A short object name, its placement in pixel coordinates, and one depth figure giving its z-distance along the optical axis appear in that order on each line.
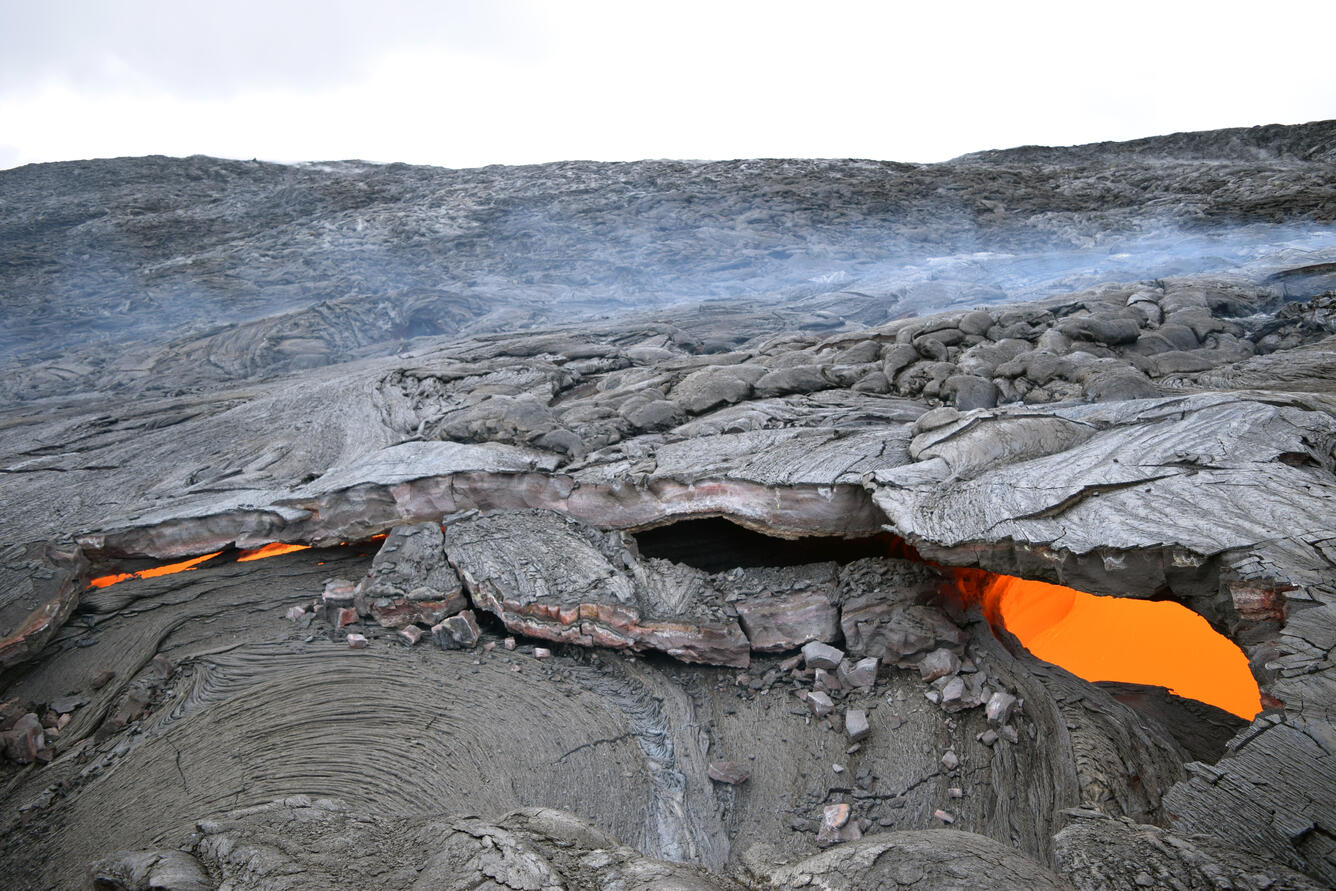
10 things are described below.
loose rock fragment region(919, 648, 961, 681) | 3.86
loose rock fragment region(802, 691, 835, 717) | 3.85
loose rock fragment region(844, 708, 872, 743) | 3.64
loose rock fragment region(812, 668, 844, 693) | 3.97
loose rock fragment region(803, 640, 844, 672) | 4.05
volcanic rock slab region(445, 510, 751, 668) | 4.22
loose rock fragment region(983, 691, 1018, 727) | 3.57
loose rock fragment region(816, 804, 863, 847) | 3.23
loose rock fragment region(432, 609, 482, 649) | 4.40
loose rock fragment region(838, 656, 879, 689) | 3.92
